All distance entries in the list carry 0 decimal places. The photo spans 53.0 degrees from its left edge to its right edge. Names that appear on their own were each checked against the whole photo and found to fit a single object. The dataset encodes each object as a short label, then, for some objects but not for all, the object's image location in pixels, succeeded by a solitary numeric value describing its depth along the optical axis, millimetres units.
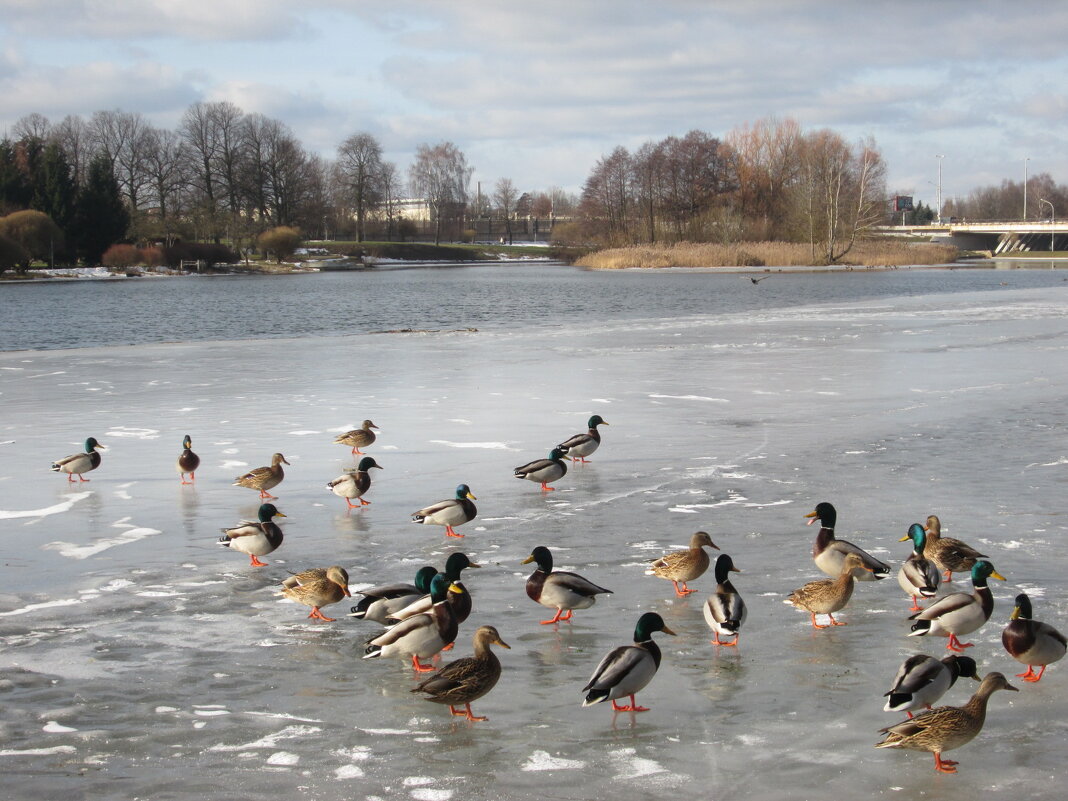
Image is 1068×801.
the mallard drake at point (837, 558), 6121
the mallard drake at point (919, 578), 5758
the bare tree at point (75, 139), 91625
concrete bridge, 113500
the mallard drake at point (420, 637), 5137
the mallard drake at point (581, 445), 9758
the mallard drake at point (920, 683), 4371
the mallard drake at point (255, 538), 6844
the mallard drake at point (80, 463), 9305
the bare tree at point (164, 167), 91938
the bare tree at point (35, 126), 96625
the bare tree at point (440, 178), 114875
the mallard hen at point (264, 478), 8617
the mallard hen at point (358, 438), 10469
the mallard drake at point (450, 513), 7398
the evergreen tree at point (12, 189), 74812
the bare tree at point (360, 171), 104000
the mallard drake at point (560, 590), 5730
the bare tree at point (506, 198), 155450
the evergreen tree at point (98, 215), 76062
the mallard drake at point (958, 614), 5219
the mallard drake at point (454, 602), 5426
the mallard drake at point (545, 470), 8828
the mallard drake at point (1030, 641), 4871
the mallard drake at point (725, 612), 5270
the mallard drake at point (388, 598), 5629
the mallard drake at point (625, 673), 4508
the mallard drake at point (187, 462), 9336
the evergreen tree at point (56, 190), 75062
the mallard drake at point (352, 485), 8344
